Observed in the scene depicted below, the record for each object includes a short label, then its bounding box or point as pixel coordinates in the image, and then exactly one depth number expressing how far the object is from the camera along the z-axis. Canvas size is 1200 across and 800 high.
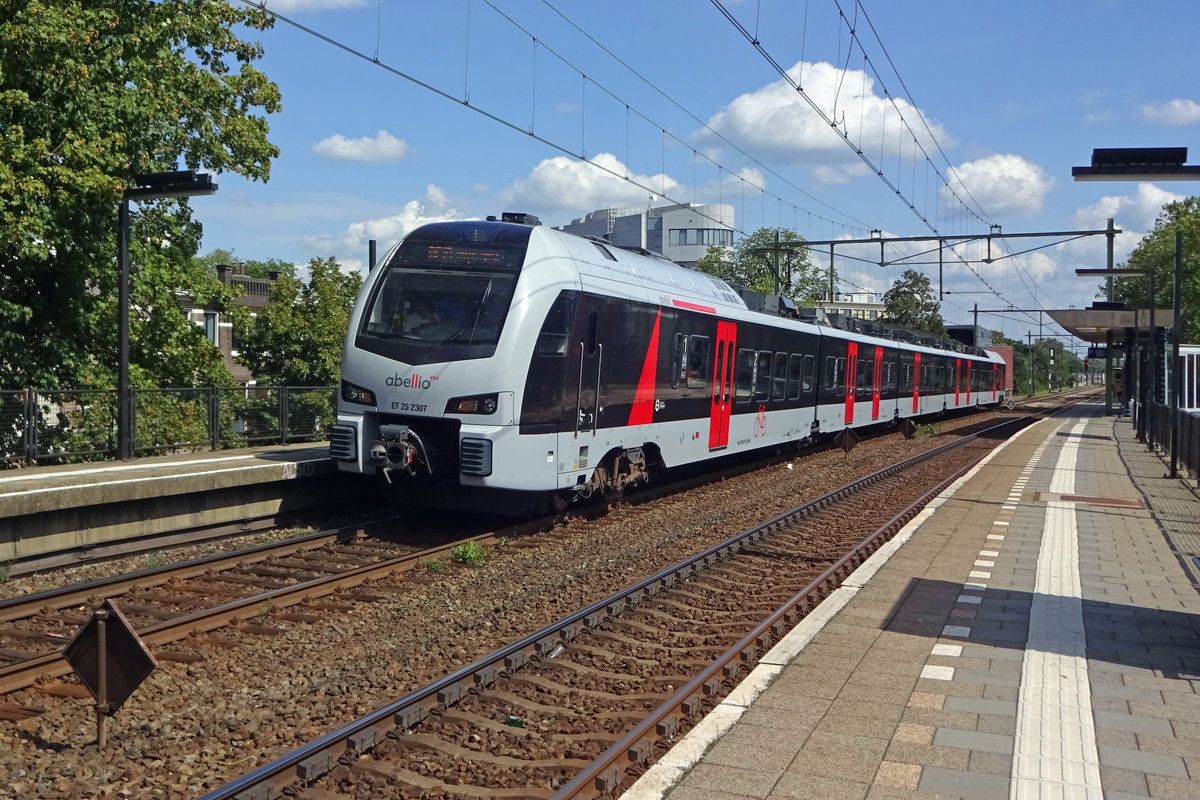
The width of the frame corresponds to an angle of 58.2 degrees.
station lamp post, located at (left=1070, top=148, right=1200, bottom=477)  10.61
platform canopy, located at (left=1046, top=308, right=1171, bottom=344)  37.38
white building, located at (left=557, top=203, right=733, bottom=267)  103.12
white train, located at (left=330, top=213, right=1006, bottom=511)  11.16
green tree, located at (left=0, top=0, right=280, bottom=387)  14.92
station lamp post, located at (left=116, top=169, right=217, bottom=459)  14.53
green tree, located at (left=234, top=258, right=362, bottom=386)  27.39
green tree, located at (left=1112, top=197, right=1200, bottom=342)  57.44
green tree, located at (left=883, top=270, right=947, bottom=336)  93.62
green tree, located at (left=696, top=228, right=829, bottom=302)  70.44
